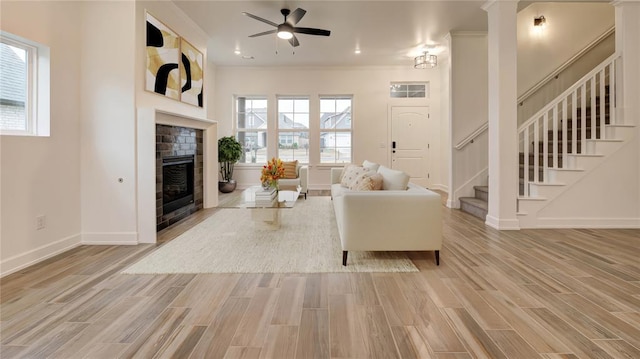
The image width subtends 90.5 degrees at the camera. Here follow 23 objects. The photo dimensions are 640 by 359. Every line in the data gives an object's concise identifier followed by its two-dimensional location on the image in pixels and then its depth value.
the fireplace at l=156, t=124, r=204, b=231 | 3.86
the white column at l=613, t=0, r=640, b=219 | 4.03
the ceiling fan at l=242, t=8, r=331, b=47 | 4.16
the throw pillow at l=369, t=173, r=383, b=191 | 3.17
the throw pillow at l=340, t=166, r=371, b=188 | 4.34
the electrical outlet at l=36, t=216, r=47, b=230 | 2.83
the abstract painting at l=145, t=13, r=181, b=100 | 3.69
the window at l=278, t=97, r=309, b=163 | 7.95
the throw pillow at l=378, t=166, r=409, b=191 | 3.10
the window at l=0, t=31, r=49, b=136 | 2.67
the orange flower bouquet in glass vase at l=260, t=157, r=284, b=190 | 3.89
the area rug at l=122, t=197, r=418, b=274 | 2.68
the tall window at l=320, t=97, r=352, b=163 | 7.94
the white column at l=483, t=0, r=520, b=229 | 4.04
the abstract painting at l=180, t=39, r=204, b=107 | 4.59
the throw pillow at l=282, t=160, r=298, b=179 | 6.22
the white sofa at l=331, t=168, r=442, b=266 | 2.68
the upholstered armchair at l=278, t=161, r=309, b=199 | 6.16
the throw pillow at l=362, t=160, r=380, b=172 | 4.43
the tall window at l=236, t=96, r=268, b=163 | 8.01
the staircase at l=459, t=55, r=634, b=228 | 4.03
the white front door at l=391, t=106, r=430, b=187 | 7.82
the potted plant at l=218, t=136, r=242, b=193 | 7.27
